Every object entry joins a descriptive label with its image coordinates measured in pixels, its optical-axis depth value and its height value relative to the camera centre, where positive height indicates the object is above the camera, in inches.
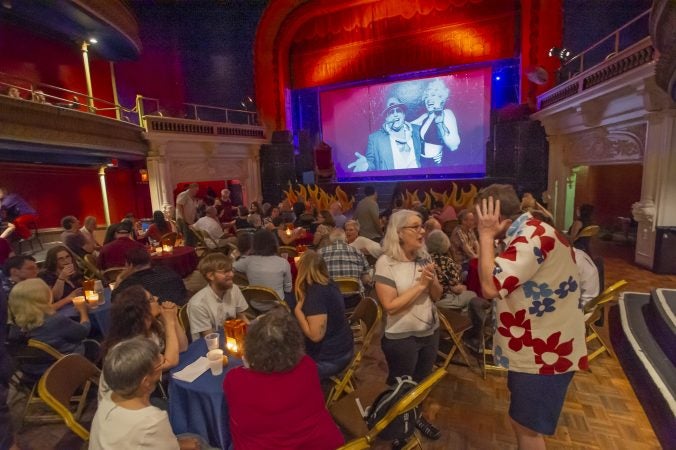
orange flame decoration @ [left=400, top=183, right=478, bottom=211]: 363.9 -23.3
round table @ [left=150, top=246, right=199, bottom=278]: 219.2 -43.7
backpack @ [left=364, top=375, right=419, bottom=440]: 79.0 -50.0
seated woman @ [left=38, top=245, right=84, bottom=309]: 149.9 -33.0
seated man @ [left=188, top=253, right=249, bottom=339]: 106.6 -33.4
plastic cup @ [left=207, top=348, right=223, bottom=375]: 84.7 -39.7
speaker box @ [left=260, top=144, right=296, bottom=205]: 532.1 +17.8
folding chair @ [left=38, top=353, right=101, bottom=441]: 76.1 -43.0
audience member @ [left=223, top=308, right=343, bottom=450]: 61.2 -35.4
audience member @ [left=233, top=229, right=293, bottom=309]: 142.1 -31.8
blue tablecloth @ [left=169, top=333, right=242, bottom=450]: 79.8 -48.8
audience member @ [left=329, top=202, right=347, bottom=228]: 265.0 -25.6
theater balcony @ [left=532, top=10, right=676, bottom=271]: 225.1 +31.7
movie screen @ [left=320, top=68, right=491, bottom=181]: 483.8 +70.2
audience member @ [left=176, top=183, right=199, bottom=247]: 283.3 -22.2
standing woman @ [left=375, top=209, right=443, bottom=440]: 90.0 -27.4
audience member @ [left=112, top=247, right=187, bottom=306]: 123.5 -30.4
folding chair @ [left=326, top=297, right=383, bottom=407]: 110.1 -48.7
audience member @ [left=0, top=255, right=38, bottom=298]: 140.0 -28.4
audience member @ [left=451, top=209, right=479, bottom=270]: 183.3 -31.9
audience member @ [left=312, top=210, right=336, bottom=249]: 173.4 -27.4
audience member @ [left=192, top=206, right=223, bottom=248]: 262.2 -30.3
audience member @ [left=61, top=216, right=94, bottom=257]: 212.5 -27.0
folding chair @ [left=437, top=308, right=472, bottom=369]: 132.1 -54.4
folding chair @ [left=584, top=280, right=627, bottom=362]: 128.6 -64.4
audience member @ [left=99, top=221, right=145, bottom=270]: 190.7 -33.1
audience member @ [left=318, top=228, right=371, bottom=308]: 158.1 -34.3
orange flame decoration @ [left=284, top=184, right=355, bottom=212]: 448.5 -20.0
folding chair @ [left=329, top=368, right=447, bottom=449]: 68.7 -53.6
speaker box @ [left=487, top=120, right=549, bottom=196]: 384.5 +20.2
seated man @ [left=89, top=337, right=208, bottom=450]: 57.2 -34.6
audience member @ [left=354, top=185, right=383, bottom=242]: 242.2 -26.0
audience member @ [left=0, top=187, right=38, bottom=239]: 304.0 -18.1
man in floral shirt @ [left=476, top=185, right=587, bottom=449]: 66.0 -24.6
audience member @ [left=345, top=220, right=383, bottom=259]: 183.5 -31.6
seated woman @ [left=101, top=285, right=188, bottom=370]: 85.2 -32.1
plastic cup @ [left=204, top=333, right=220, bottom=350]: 91.2 -37.7
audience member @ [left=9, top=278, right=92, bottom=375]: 112.7 -39.6
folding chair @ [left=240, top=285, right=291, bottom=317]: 130.7 -40.1
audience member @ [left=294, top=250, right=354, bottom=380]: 98.8 -36.1
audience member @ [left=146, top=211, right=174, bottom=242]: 273.0 -31.4
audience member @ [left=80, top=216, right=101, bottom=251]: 233.0 -25.8
